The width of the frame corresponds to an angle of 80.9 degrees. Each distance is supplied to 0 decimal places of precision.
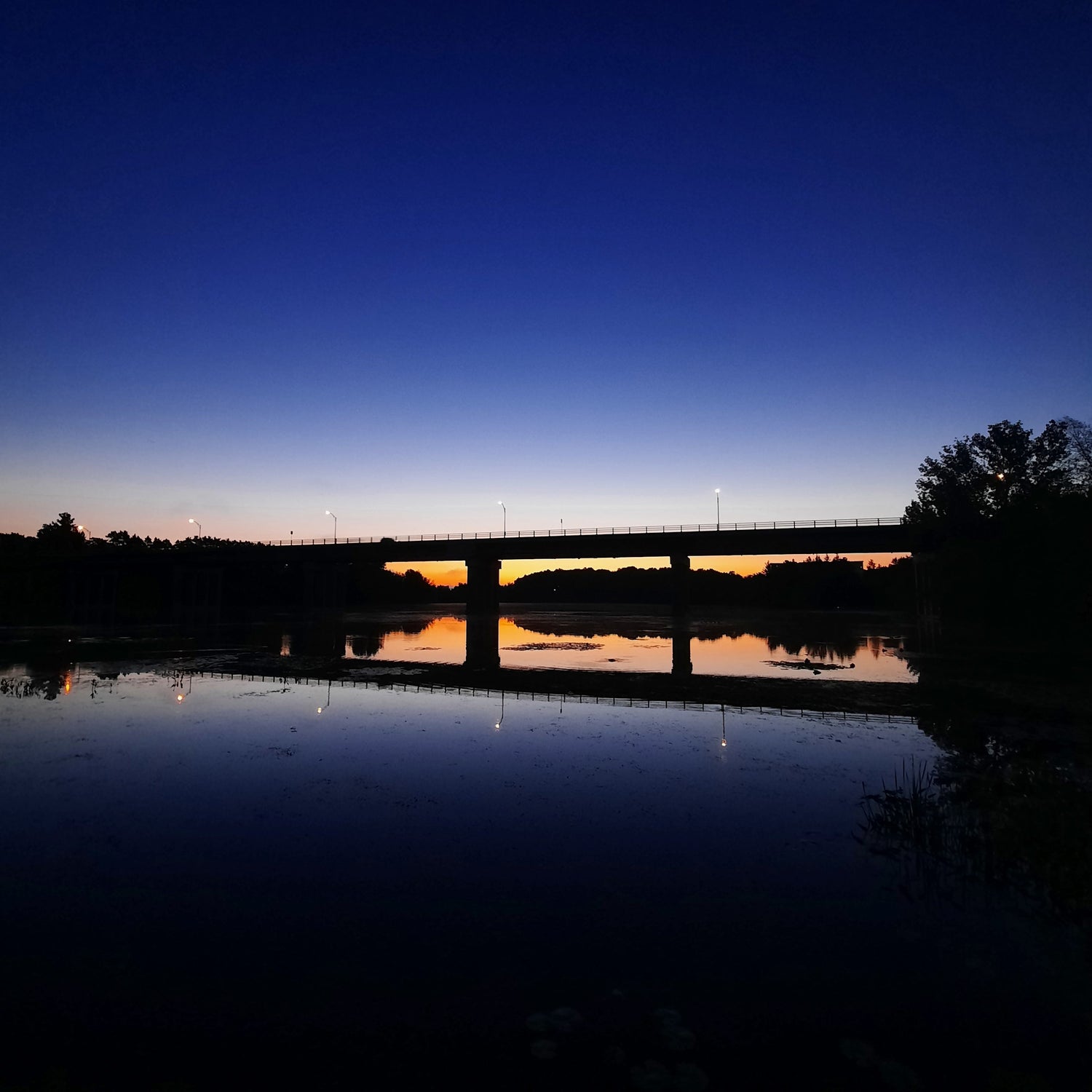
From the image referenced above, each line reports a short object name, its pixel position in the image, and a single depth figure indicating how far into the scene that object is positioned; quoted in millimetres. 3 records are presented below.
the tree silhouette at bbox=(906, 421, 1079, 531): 77500
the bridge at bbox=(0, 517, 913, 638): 82812
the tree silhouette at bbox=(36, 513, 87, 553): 141750
